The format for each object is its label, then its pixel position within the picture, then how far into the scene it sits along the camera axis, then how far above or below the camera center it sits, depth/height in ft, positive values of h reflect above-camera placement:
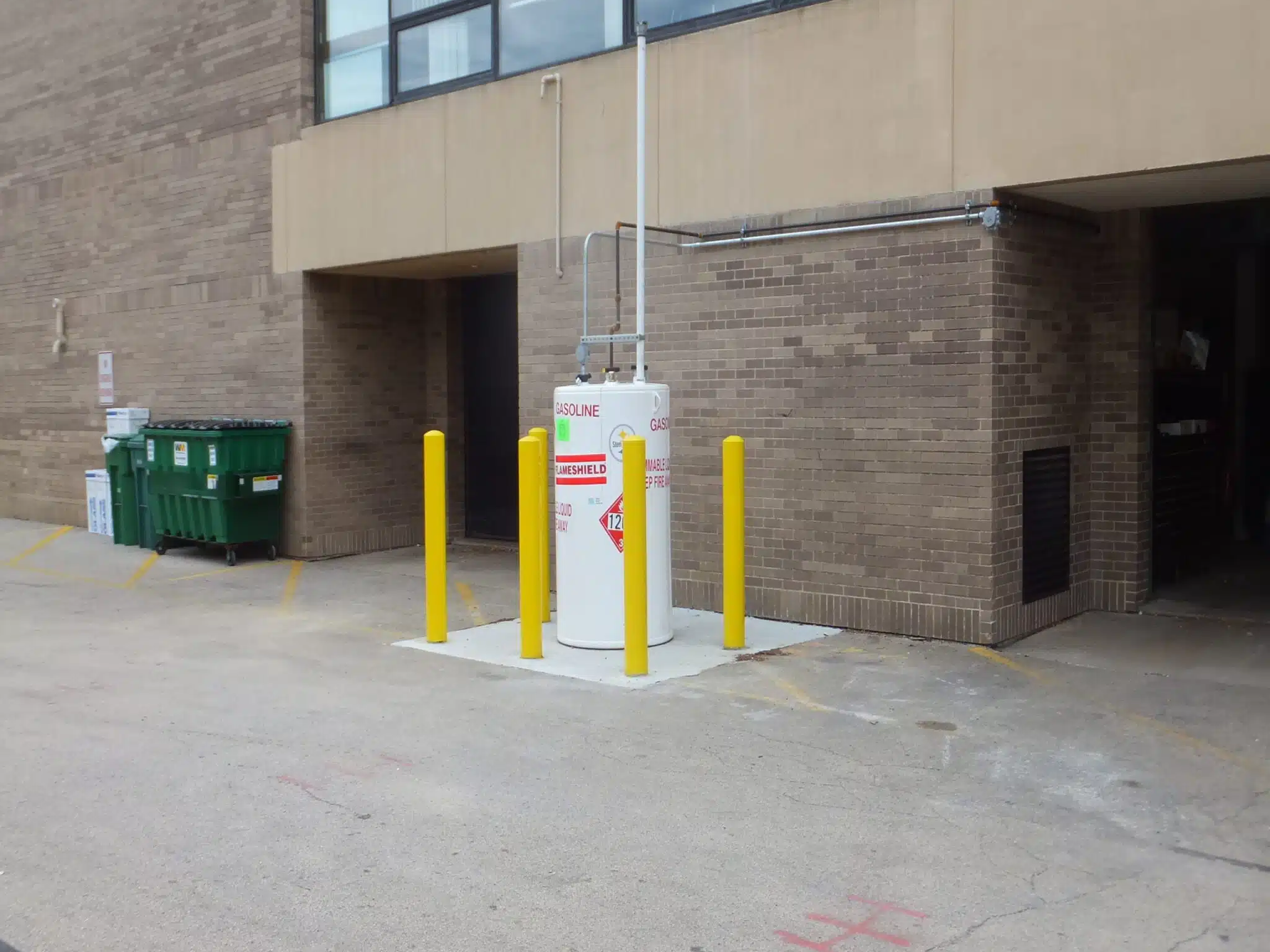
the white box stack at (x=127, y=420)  50.67 -0.49
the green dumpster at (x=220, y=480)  44.14 -2.50
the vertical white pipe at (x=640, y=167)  31.55 +5.76
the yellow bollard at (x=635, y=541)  26.55 -2.82
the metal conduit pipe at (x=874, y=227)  28.60 +4.07
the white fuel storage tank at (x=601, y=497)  28.91 -2.08
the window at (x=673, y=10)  34.04 +10.42
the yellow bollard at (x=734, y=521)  28.73 -2.63
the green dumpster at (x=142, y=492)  48.14 -3.17
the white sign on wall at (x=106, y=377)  53.83 +1.26
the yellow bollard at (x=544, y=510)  29.91 -2.46
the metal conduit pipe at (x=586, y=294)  30.48 +2.99
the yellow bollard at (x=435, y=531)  30.60 -2.96
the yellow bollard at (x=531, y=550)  29.17 -3.30
